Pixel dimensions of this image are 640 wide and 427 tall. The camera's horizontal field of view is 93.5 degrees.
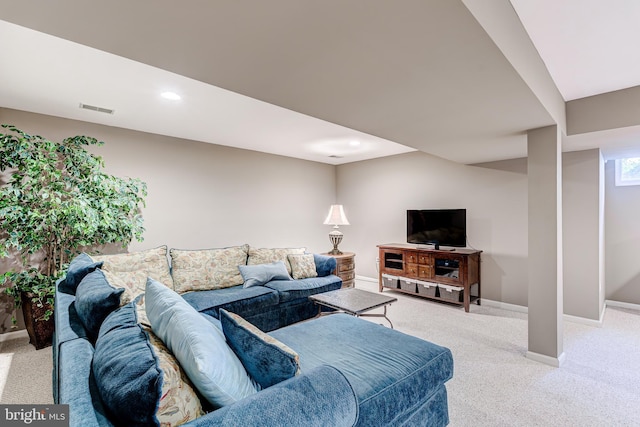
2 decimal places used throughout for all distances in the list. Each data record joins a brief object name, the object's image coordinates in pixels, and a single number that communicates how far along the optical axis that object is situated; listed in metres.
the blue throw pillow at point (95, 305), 1.47
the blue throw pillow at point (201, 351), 1.00
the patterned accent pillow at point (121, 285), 1.62
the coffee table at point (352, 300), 2.83
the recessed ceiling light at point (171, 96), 2.67
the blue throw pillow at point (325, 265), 4.24
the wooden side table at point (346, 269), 4.89
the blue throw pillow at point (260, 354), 1.16
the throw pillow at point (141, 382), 0.84
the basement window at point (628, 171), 4.02
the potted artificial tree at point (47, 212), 2.76
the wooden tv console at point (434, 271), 4.00
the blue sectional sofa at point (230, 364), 0.89
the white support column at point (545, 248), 2.57
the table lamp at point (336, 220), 5.24
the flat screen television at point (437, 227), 4.26
